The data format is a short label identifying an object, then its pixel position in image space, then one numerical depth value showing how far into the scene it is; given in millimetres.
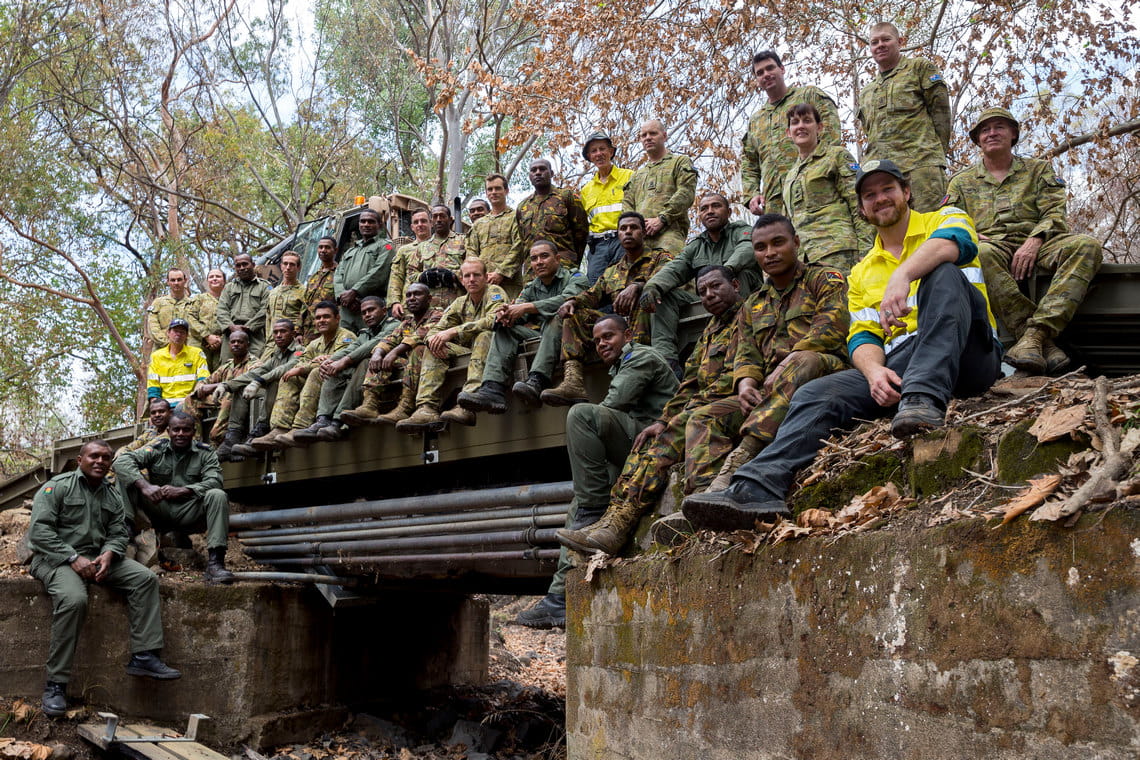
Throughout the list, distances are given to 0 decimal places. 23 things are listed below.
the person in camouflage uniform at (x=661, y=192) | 7051
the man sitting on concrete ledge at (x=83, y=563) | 8008
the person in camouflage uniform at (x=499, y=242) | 8586
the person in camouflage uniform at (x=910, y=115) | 6453
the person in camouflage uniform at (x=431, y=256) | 9172
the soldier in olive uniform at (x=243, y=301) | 11289
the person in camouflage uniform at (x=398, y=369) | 7746
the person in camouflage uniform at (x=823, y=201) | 6188
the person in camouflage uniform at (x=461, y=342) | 7227
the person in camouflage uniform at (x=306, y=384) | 8766
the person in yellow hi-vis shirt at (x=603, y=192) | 7859
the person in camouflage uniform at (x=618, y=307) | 6215
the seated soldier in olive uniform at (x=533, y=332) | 6637
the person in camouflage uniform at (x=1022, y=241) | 5012
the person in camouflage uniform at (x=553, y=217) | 7961
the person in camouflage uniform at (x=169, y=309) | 12117
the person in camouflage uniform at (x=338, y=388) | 8242
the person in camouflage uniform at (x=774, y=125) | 7020
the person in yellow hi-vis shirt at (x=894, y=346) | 3537
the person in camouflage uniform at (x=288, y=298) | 10461
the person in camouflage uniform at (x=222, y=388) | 10062
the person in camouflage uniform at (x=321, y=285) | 10133
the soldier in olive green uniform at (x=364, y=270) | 9773
